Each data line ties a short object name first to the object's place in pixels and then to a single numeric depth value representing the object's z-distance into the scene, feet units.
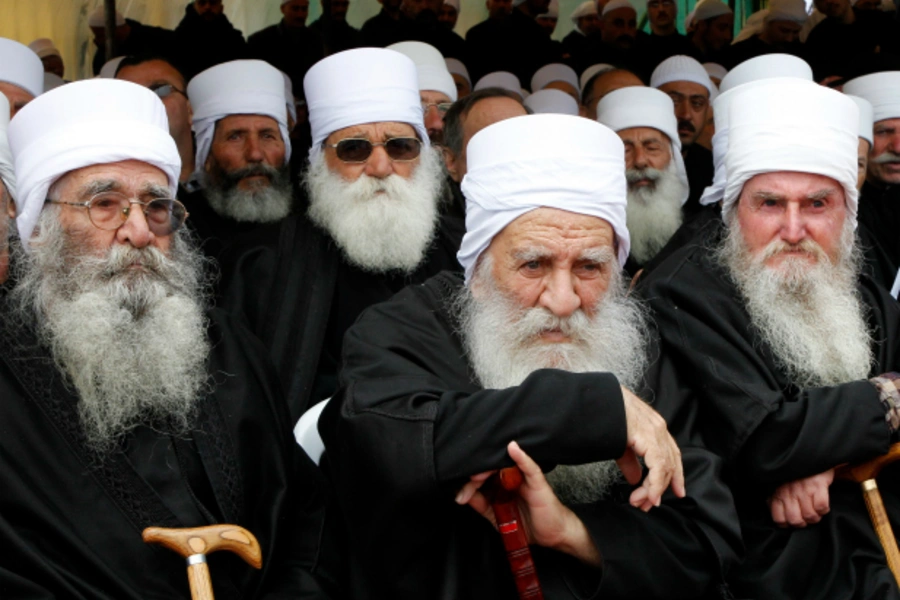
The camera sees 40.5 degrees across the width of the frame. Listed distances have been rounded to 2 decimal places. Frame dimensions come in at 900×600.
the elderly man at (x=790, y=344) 12.12
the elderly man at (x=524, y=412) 10.36
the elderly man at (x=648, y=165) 23.62
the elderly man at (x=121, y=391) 10.65
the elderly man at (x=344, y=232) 16.60
